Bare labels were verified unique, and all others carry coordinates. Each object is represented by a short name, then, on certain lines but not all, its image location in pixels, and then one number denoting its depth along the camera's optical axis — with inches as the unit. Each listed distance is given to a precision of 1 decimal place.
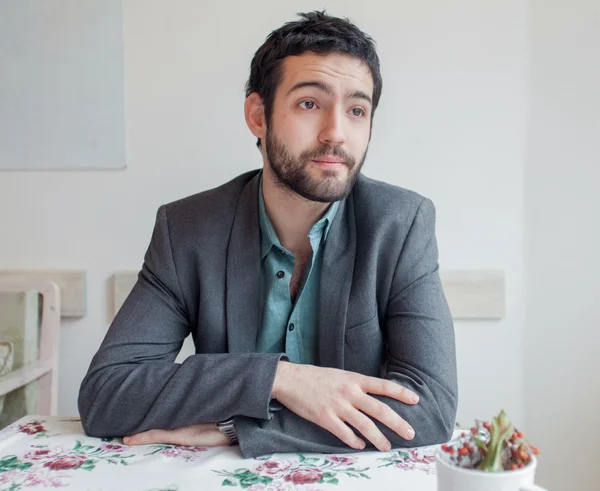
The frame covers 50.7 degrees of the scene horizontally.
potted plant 25.6
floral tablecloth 36.6
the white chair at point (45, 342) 81.4
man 44.4
